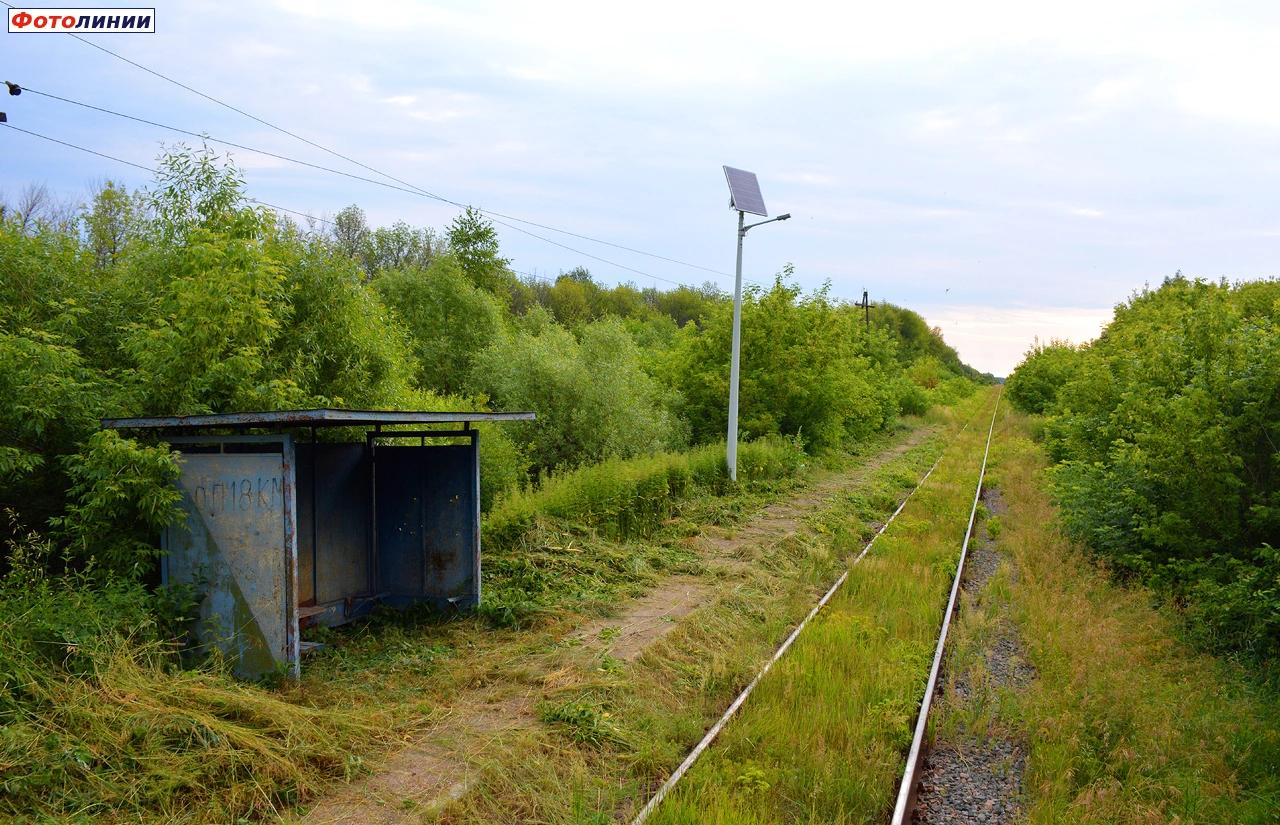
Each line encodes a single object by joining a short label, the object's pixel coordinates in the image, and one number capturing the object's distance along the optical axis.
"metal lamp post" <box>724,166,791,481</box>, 20.42
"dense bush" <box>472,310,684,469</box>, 21.00
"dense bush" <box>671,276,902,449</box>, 27.06
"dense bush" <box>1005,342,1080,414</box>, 42.56
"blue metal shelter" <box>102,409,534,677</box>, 7.38
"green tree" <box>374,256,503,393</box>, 33.66
